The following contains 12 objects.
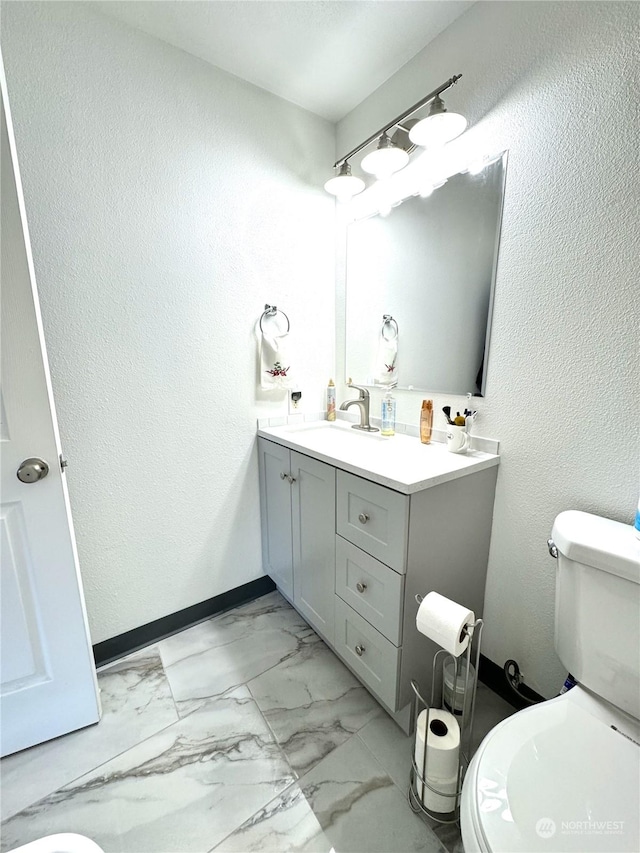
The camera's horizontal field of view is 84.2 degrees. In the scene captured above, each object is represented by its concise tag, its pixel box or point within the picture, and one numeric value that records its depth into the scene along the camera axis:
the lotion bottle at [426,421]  1.44
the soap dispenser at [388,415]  1.57
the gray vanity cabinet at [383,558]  1.06
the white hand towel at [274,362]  1.66
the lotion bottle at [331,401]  1.90
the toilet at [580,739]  0.61
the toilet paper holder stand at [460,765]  0.95
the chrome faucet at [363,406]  1.67
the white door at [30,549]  0.94
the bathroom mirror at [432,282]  1.25
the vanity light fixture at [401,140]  1.16
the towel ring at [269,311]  1.65
